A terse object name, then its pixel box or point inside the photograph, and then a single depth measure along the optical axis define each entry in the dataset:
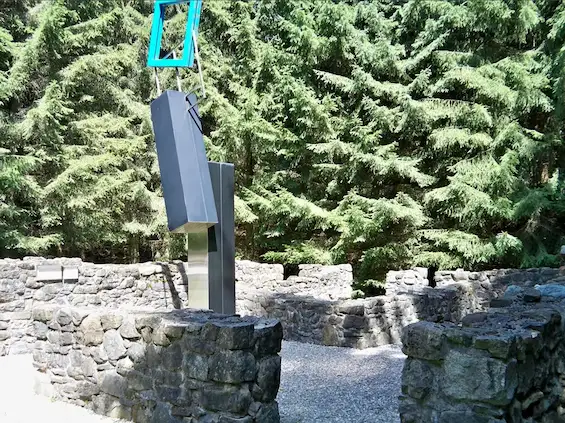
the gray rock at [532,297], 4.30
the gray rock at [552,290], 4.56
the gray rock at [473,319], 3.26
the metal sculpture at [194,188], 6.91
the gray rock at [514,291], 4.75
